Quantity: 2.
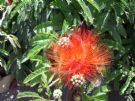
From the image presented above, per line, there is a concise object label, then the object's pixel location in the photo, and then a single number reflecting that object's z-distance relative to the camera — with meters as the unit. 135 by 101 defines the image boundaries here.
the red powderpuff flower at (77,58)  0.20
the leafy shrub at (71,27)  0.22
